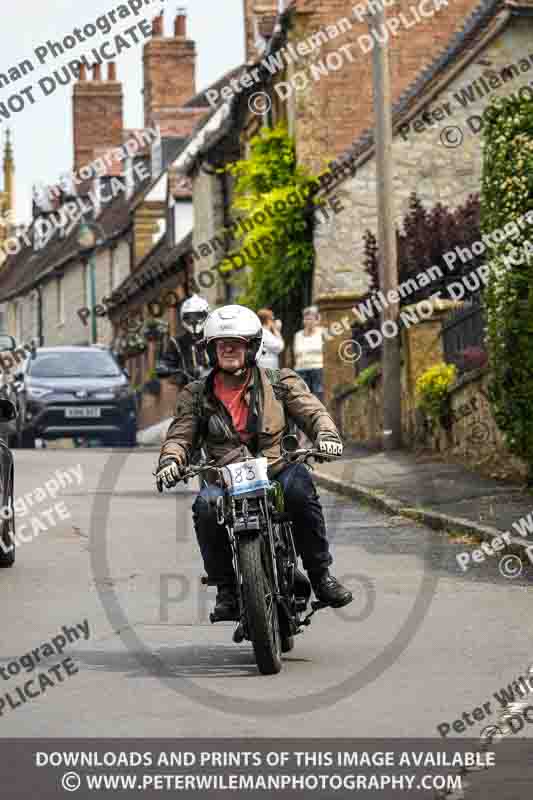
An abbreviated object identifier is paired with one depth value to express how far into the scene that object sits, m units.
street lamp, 49.38
